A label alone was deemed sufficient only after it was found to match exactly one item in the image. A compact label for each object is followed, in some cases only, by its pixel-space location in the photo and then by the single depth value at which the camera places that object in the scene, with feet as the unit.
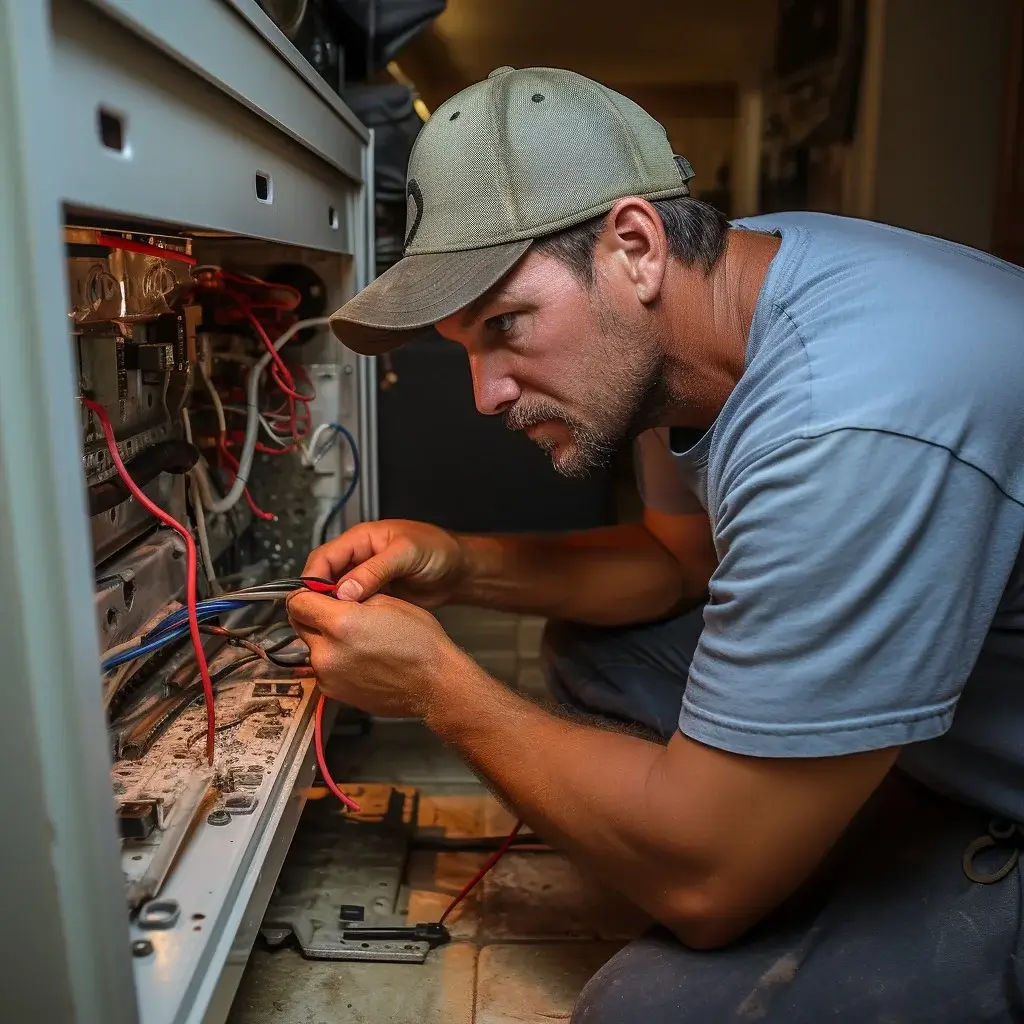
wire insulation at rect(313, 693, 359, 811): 3.44
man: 2.48
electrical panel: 1.71
